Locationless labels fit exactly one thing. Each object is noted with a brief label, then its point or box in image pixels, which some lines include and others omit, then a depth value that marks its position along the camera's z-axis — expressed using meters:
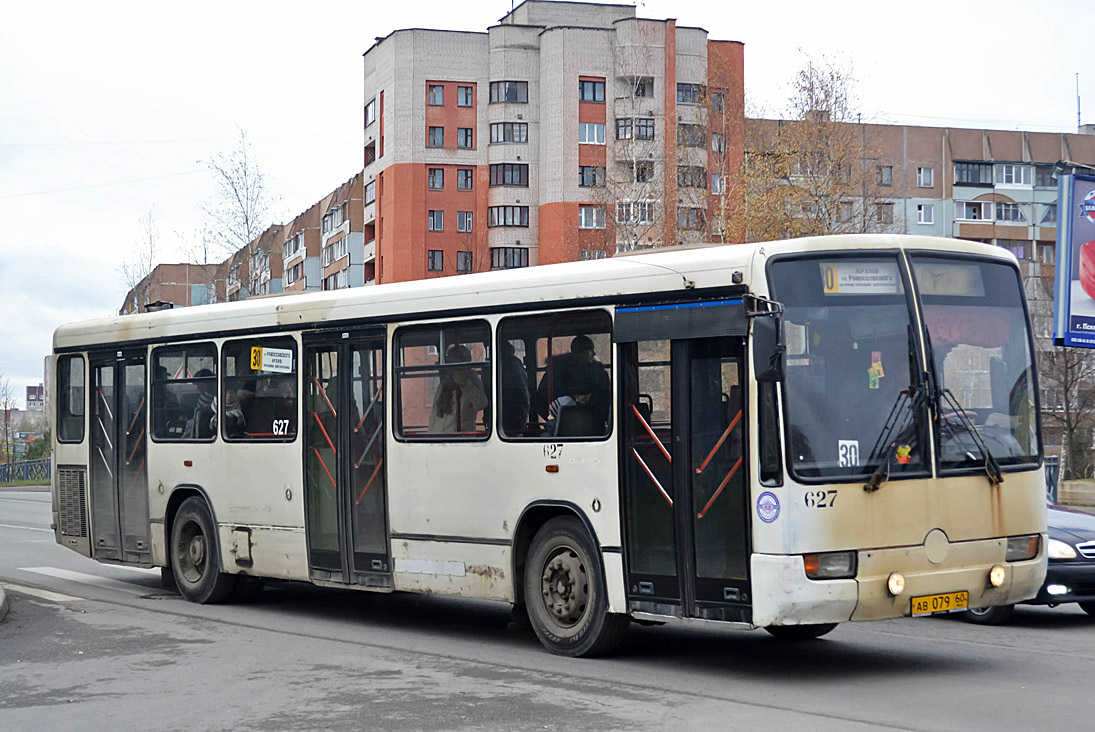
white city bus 9.09
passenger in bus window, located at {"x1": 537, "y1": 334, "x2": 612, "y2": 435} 10.33
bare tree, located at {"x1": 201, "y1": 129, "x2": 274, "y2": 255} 53.00
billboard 22.70
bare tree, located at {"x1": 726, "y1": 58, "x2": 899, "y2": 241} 36.72
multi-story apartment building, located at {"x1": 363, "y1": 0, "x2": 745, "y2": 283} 78.81
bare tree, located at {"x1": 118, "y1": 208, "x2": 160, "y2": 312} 64.88
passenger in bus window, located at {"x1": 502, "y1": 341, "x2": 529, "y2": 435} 11.03
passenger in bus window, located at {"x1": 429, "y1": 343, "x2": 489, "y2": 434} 11.49
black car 12.16
